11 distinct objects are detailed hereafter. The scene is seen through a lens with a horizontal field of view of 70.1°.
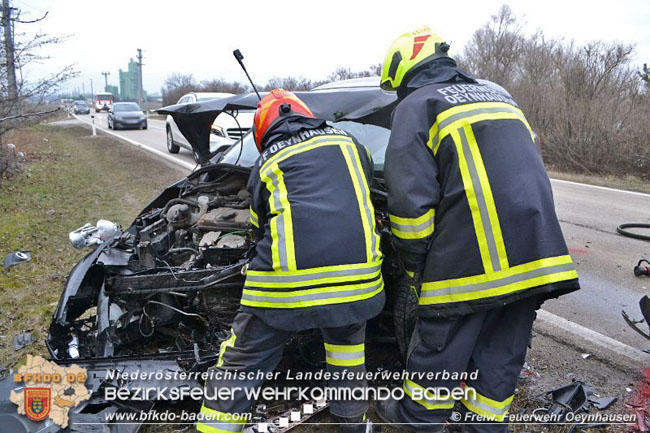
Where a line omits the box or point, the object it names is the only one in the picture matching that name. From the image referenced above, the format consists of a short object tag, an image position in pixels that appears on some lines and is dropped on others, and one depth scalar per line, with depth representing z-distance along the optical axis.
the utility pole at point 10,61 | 6.46
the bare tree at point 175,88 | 35.25
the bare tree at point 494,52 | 22.66
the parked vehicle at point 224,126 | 9.44
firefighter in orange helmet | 2.06
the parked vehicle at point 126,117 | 22.38
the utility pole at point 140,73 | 48.81
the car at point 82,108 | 47.17
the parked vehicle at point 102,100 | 43.25
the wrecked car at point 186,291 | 2.60
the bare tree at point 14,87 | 7.59
